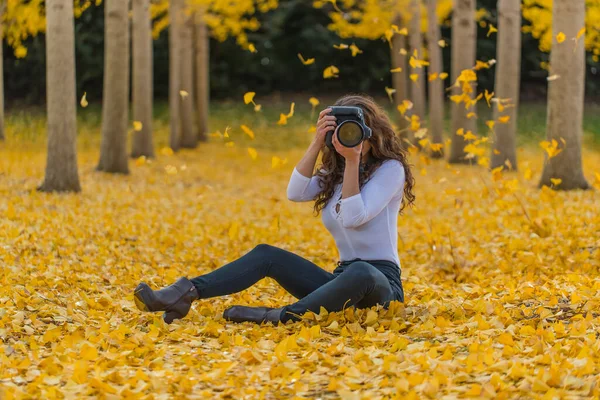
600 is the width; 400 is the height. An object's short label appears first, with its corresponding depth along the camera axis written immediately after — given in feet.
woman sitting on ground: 15.44
